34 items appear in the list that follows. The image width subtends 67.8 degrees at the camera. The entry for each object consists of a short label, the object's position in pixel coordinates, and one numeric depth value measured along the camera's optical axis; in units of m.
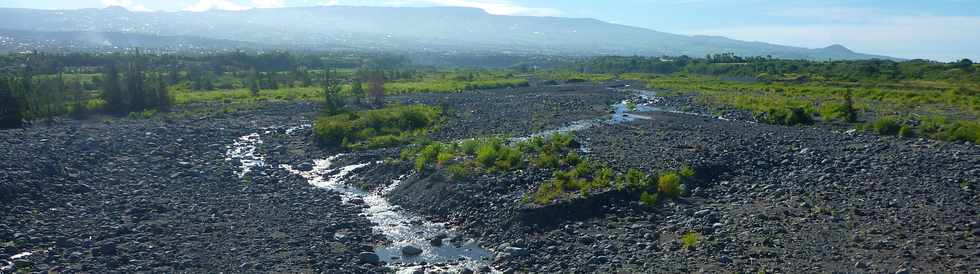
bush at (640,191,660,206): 17.17
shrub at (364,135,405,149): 27.94
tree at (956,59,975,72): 67.51
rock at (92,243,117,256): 14.39
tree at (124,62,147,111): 41.81
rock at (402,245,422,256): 14.93
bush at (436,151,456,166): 21.56
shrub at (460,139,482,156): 23.26
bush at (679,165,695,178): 19.72
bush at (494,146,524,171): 20.72
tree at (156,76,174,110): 42.75
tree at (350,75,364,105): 47.47
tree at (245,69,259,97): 53.88
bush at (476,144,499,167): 21.28
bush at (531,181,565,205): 17.08
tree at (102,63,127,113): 40.81
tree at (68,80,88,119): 38.15
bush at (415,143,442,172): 21.47
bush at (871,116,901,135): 28.66
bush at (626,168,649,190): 18.12
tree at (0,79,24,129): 31.66
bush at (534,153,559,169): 20.91
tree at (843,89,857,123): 33.75
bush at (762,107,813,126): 33.88
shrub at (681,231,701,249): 13.98
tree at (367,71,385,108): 47.69
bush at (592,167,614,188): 18.31
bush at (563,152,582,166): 21.38
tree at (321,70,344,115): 38.75
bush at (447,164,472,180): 19.72
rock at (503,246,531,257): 14.36
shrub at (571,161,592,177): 19.43
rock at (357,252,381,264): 14.34
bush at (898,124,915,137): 27.67
